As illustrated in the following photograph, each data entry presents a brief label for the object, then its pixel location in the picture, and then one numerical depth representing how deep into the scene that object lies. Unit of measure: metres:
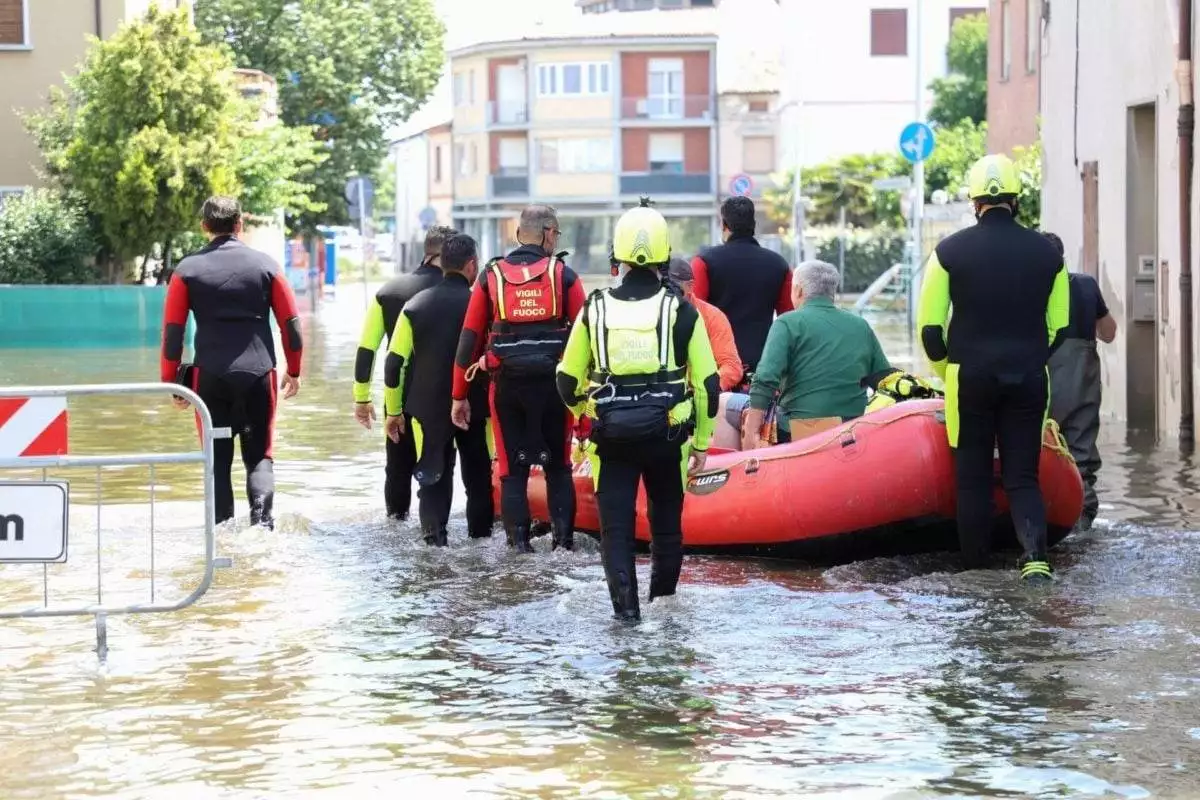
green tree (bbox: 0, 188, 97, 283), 30.62
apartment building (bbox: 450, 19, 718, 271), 81.50
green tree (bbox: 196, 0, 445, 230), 51.16
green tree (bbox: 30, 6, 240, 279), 30.78
